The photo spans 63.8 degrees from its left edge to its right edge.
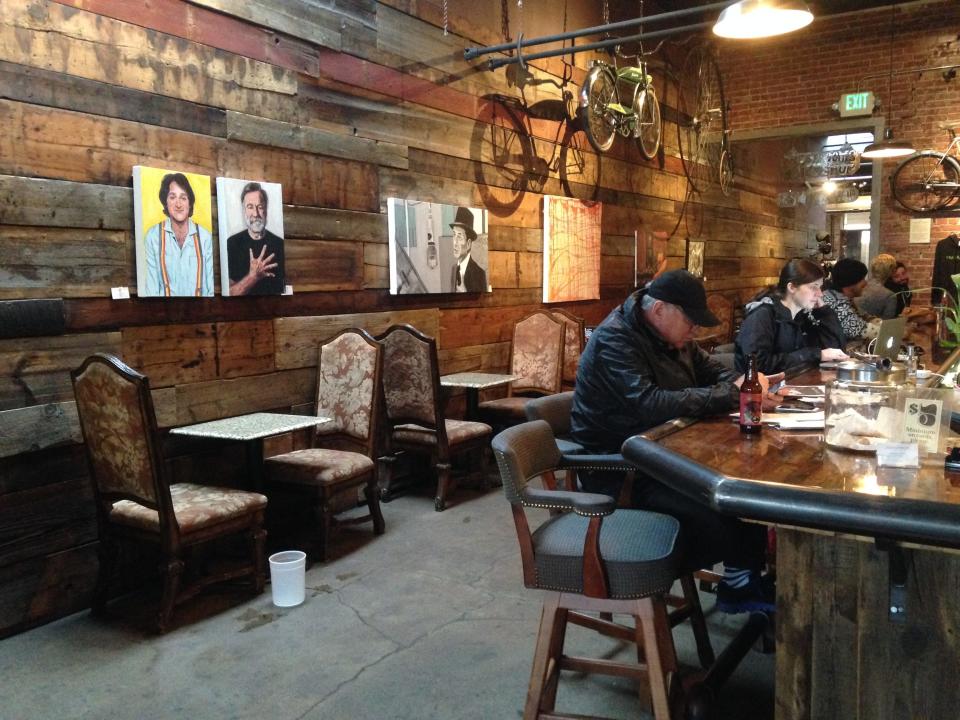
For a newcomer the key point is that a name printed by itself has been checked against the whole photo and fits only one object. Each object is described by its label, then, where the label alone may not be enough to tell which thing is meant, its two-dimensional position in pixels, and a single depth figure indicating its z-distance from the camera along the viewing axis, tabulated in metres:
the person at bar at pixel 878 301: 6.80
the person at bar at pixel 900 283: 8.24
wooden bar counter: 1.66
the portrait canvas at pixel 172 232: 3.48
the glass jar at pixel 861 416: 2.11
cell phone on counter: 2.85
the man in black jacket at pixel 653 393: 2.55
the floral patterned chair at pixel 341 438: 3.81
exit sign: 9.03
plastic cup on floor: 3.25
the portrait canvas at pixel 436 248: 4.90
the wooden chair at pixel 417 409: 4.58
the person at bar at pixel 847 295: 5.32
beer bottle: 2.46
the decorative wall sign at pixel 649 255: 7.81
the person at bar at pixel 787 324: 4.17
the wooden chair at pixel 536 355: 5.73
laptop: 4.13
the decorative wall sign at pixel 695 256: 8.91
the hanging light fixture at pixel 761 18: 3.66
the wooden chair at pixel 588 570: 2.05
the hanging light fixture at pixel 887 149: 8.40
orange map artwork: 6.41
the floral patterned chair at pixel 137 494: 2.96
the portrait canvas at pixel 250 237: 3.88
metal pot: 2.59
